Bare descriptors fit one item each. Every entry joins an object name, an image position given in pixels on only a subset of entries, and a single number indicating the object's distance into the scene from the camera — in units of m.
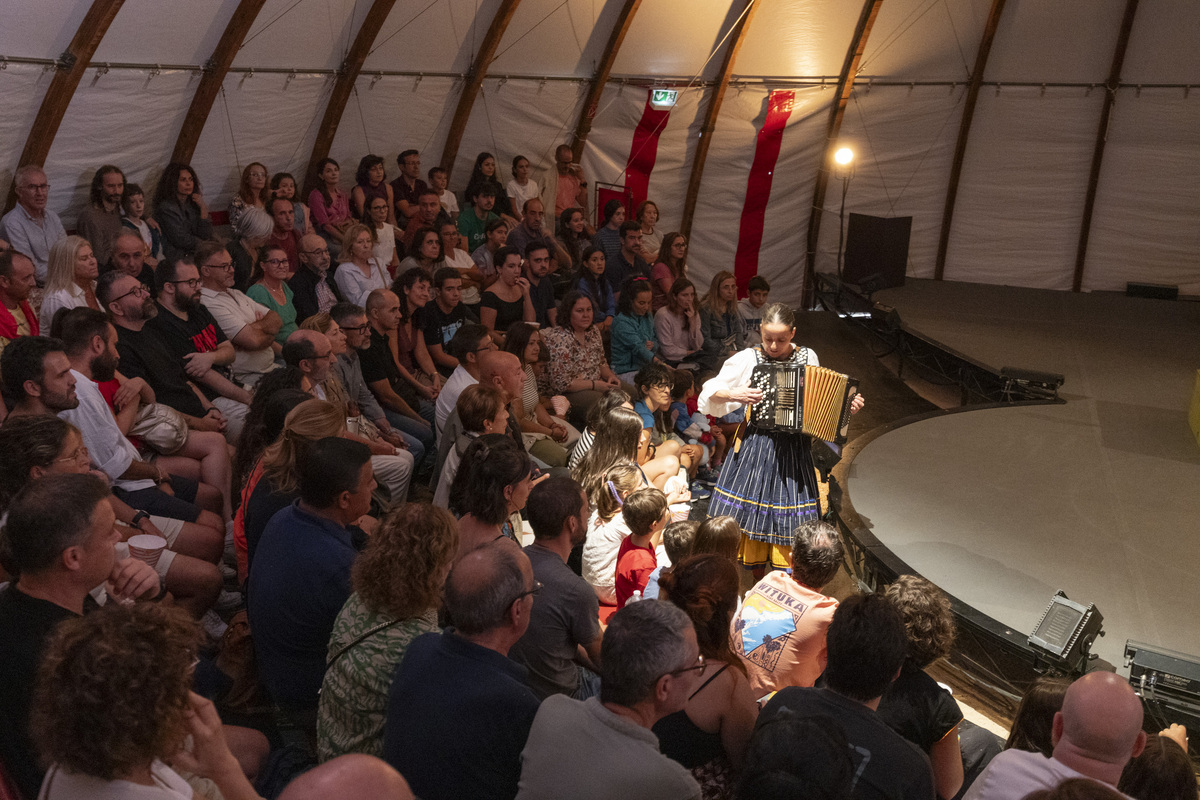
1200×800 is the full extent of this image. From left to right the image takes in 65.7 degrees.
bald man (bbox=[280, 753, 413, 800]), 1.54
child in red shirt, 3.80
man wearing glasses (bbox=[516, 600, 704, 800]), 1.86
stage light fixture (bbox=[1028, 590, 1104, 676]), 3.56
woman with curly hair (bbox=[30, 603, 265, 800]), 1.70
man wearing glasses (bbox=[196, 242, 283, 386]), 5.32
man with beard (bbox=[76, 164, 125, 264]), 6.32
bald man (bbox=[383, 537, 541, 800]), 2.13
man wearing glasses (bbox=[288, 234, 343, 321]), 6.18
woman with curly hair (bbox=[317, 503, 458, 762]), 2.45
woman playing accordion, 4.84
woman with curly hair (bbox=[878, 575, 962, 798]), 2.56
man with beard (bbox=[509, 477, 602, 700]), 2.90
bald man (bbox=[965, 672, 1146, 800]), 2.15
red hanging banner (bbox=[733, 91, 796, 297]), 11.23
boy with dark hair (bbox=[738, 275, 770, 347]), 8.12
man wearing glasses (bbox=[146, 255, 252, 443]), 4.88
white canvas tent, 7.96
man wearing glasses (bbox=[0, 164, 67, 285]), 5.84
